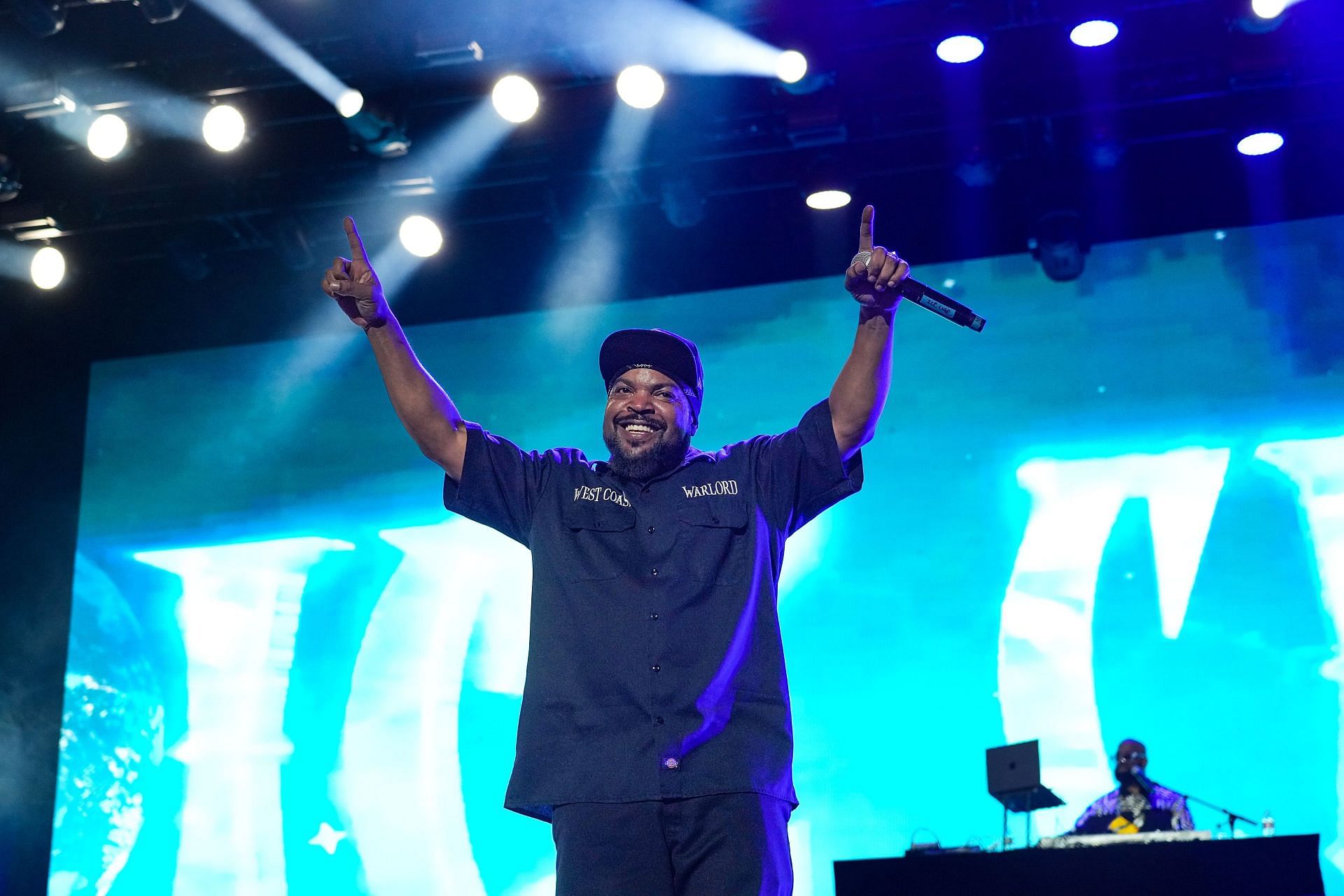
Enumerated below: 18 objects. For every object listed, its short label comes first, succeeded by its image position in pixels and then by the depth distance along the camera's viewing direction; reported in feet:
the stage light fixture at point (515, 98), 16.47
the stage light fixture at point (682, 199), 18.48
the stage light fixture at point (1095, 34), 15.66
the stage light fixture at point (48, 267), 19.02
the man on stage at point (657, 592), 6.43
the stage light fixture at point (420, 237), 18.72
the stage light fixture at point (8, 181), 17.71
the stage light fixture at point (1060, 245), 18.40
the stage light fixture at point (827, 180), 17.89
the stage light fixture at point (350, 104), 16.51
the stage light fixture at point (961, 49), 15.78
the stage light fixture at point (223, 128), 16.88
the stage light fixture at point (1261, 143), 17.53
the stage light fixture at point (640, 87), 16.19
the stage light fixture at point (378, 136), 16.96
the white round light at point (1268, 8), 15.26
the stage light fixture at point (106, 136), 16.81
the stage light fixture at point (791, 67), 15.99
